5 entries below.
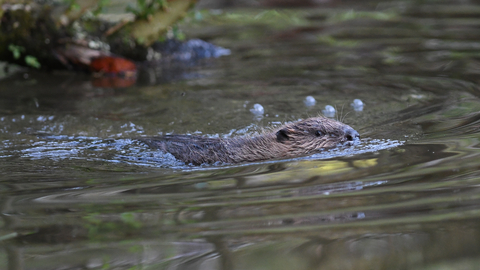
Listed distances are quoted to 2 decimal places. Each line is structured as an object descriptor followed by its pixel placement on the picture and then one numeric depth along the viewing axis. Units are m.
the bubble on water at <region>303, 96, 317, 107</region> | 12.91
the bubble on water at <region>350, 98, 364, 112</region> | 12.29
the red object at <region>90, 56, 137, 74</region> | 17.37
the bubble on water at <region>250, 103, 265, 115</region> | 12.47
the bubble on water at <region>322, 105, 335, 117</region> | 12.06
